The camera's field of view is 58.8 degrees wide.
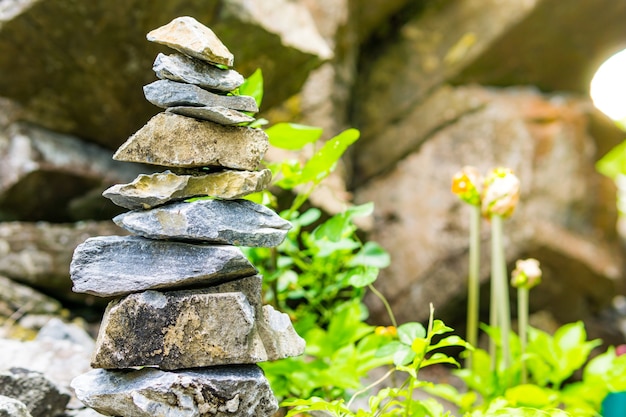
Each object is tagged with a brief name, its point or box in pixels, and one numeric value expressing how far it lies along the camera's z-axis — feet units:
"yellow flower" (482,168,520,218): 5.98
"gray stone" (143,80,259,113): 4.10
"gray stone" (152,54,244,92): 4.07
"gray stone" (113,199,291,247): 4.02
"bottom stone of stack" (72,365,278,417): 3.81
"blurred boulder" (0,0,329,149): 7.02
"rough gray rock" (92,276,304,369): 3.86
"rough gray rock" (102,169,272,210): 4.05
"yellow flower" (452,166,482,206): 6.20
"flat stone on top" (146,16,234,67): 4.05
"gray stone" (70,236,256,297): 3.94
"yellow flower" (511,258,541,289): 6.26
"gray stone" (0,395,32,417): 3.88
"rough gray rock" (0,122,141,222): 7.95
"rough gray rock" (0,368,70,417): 4.69
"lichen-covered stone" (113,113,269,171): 4.10
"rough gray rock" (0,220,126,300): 7.70
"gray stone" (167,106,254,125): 4.07
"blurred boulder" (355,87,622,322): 9.81
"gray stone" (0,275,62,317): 7.29
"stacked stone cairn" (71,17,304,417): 3.87
